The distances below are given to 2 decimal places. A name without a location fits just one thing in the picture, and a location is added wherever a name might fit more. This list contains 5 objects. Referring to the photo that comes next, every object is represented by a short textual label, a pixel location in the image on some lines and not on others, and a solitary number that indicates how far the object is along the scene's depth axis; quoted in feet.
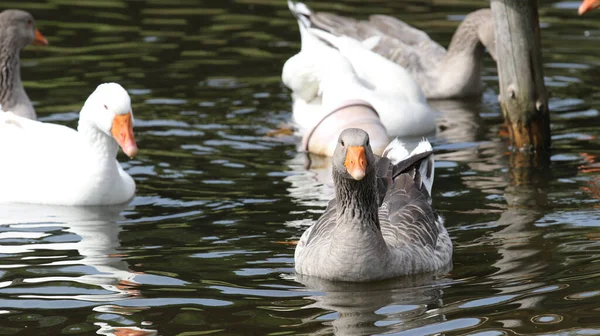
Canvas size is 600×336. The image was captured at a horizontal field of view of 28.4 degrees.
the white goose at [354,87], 39.78
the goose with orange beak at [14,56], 39.29
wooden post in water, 34.22
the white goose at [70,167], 32.30
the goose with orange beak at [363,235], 24.36
